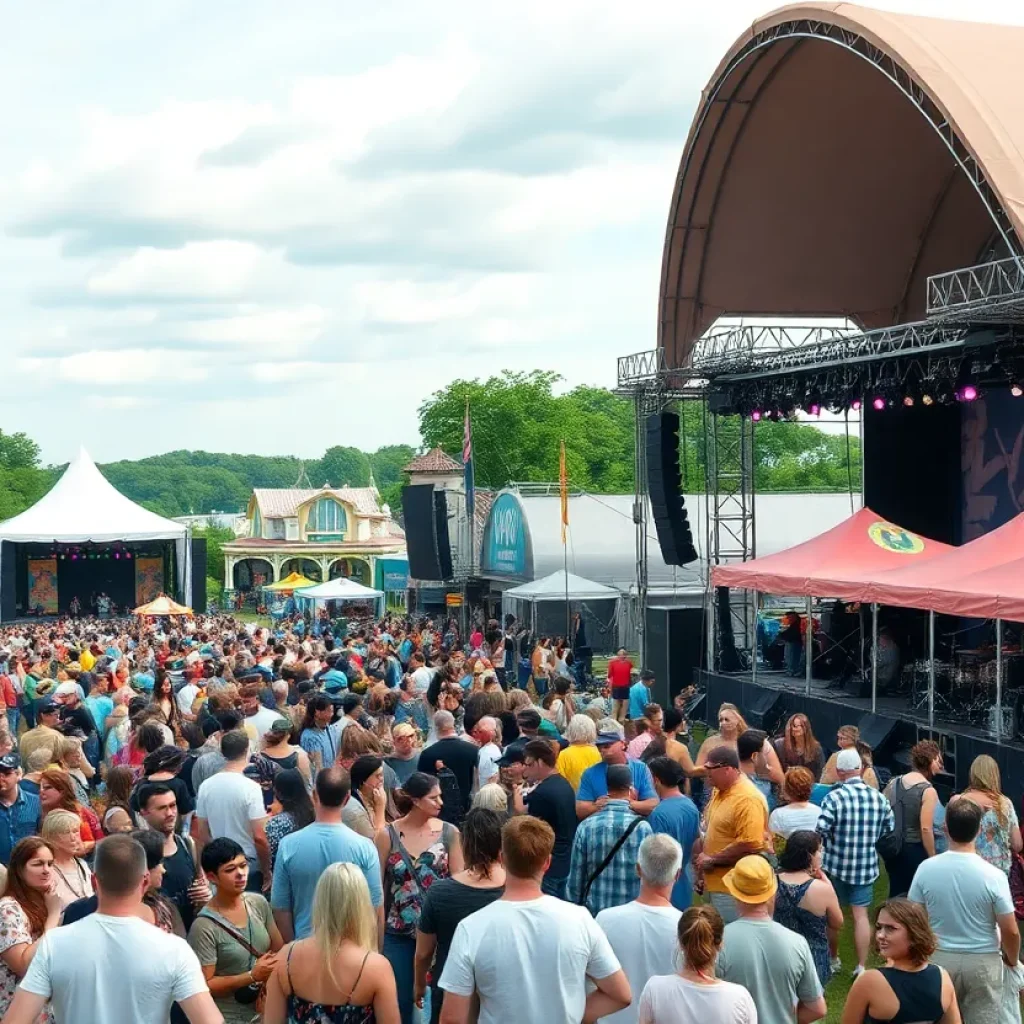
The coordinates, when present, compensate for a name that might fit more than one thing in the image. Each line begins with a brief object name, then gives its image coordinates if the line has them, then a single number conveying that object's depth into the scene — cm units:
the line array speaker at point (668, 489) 2072
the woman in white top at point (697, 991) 421
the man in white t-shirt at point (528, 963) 425
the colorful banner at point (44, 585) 5447
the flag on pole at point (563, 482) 2352
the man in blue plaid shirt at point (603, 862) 604
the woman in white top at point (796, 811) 719
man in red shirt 1819
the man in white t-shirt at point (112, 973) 391
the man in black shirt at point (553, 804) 696
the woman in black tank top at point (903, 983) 446
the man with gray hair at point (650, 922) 487
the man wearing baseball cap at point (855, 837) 735
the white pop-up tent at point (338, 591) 3472
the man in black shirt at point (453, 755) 835
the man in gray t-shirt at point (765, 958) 469
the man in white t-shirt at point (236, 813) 706
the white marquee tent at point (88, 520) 4466
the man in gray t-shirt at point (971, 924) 575
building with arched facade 7150
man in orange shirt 670
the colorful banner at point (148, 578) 5519
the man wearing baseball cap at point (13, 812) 691
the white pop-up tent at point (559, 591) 2603
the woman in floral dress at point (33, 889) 491
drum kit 1427
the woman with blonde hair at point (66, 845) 535
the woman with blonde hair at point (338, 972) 413
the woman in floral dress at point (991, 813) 709
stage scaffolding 1427
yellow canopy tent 4225
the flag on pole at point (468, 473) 3133
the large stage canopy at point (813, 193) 1881
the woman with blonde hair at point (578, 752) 800
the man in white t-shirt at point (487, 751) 846
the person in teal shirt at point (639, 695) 1464
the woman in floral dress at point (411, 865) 589
